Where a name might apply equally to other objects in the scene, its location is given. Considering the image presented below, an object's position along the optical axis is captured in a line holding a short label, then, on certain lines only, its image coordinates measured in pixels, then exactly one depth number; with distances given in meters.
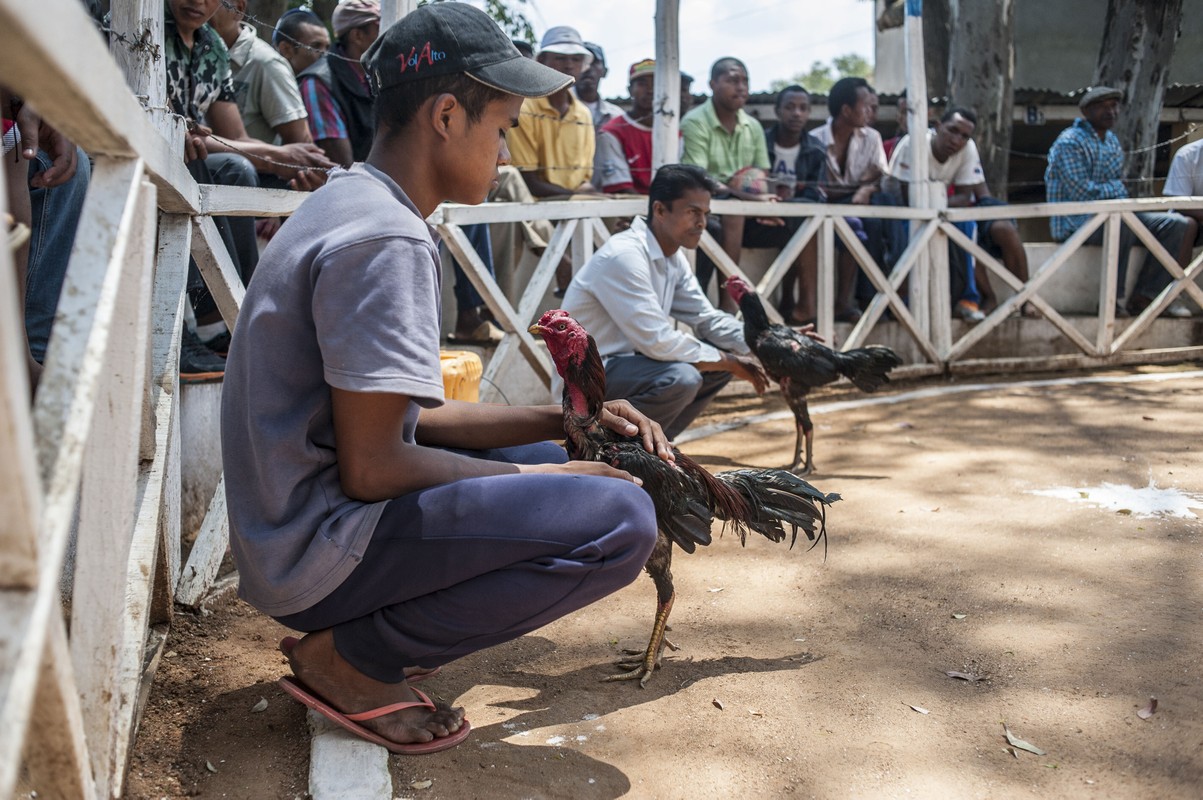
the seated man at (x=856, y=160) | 9.00
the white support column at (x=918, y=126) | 9.02
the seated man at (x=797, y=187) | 8.75
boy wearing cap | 2.20
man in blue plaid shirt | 9.94
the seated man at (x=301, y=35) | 6.27
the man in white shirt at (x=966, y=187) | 9.44
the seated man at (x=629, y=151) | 8.12
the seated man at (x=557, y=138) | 7.57
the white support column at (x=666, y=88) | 7.41
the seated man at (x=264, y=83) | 5.48
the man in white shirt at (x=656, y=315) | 5.29
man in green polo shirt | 8.37
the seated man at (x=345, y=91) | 5.85
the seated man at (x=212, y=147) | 4.45
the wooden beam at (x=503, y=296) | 5.93
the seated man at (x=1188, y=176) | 10.16
